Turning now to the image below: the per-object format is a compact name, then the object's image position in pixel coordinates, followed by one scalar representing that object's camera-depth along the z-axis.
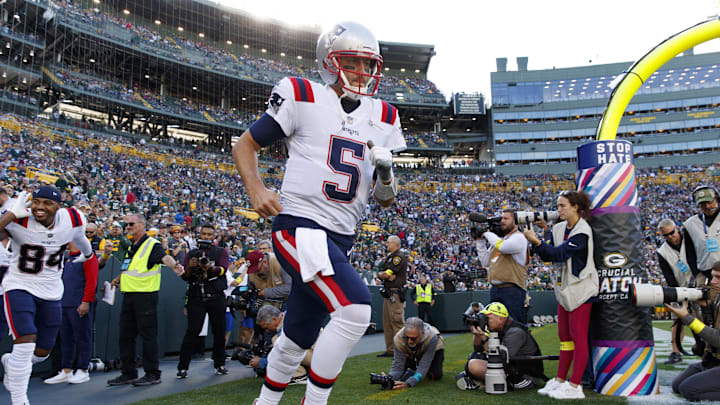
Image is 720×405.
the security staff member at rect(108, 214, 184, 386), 5.38
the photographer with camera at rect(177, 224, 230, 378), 5.82
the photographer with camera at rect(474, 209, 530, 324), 5.00
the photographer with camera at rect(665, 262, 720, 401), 3.58
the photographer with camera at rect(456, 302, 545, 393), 4.48
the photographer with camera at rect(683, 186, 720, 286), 5.43
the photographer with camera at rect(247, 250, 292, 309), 6.19
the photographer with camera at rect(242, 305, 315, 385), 5.11
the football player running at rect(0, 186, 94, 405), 3.68
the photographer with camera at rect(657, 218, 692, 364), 6.15
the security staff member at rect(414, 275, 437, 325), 12.56
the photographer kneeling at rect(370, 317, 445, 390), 4.91
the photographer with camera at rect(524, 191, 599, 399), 3.98
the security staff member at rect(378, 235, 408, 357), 7.69
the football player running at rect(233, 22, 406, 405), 2.14
